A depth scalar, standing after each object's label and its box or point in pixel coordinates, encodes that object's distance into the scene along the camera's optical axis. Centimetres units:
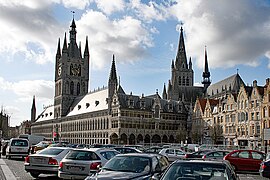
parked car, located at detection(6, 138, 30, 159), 3241
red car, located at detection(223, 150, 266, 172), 2385
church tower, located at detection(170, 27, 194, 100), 11994
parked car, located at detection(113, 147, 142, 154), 2564
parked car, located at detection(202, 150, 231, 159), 2652
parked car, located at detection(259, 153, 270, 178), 1821
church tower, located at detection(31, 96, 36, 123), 17111
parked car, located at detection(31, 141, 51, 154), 3597
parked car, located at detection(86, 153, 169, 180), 1069
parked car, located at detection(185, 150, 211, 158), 2823
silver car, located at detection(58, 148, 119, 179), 1423
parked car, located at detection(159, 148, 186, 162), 3219
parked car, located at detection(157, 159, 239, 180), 859
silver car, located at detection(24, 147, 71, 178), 1741
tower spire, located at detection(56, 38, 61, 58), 13716
